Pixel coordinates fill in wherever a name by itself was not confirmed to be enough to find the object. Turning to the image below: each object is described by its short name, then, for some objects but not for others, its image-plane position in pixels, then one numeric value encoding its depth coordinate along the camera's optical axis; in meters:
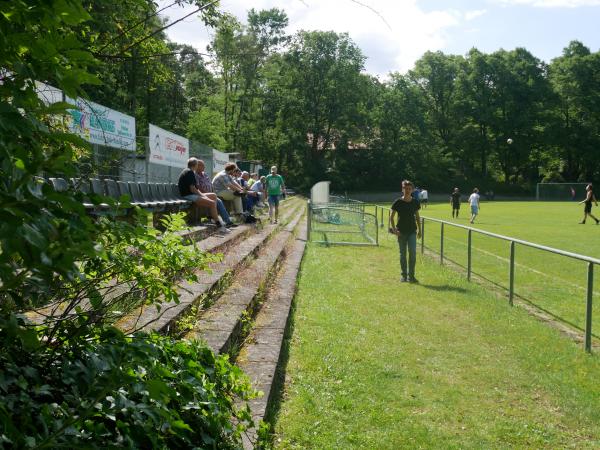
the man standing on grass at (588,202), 29.31
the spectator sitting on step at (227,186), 14.38
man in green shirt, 16.86
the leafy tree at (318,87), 67.75
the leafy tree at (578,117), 75.81
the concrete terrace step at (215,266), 4.52
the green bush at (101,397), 1.63
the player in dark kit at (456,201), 34.31
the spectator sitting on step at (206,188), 12.02
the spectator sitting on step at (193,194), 11.69
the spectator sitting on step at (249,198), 16.25
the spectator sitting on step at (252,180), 19.64
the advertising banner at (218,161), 23.77
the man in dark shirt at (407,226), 11.02
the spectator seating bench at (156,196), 9.66
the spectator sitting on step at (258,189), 18.47
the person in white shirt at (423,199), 52.17
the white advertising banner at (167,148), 13.59
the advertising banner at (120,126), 10.12
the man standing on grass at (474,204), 30.46
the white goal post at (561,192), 67.25
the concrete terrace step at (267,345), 3.98
